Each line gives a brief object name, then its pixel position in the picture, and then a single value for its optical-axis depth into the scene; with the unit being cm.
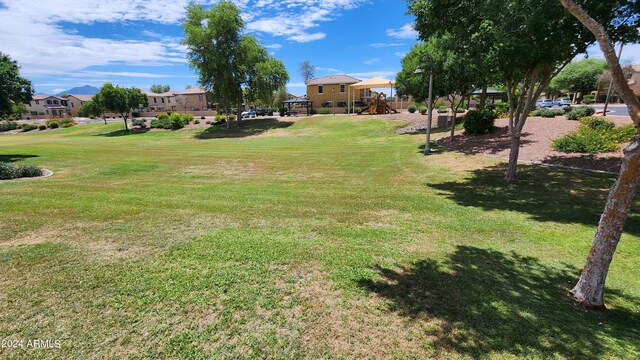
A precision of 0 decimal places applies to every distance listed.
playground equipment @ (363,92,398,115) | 4162
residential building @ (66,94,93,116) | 9819
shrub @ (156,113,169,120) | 4818
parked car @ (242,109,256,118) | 6044
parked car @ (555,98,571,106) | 5174
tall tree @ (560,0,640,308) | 364
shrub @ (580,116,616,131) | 1416
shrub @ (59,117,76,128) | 5552
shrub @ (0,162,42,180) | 1234
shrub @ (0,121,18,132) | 5729
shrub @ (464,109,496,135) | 1969
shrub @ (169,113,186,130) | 4278
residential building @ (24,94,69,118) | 9356
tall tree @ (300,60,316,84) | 10758
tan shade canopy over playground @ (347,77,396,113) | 3874
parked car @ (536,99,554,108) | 5044
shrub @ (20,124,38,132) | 5534
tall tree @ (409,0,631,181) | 750
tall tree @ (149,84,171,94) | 11754
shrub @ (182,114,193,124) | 4506
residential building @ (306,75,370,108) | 5419
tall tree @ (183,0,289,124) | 3791
